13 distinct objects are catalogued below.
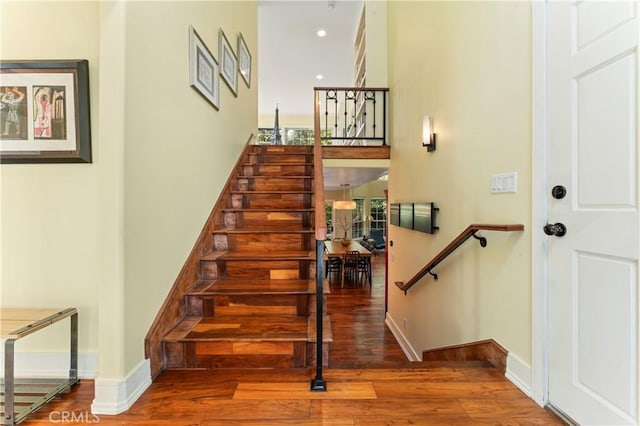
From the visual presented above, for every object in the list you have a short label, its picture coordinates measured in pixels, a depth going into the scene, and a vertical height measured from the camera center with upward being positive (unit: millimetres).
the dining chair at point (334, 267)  6620 -1289
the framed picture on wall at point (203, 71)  2311 +1168
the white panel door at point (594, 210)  1153 -10
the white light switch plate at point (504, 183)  1640 +143
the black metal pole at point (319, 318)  1548 -576
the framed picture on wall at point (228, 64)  3094 +1588
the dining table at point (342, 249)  6254 -907
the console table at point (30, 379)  1270 -725
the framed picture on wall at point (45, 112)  1572 +510
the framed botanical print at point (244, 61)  3891 +2014
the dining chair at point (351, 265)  6258 -1206
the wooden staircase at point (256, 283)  1785 -579
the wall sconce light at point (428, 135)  2641 +636
